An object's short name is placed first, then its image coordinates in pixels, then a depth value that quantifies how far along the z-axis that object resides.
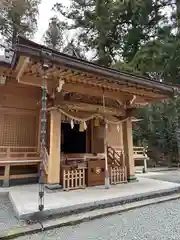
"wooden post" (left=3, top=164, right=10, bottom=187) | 6.29
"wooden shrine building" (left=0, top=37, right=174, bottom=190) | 5.18
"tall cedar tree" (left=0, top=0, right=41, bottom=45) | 15.45
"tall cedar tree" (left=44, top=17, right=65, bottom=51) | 18.50
